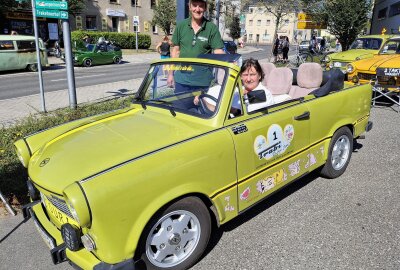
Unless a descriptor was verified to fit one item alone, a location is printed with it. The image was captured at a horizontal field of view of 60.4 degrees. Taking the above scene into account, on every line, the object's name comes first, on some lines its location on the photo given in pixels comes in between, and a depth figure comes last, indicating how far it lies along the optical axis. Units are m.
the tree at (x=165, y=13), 39.69
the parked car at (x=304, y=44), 46.24
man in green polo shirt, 4.62
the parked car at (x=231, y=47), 20.89
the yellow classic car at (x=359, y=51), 11.28
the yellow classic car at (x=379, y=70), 8.33
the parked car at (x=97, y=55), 21.14
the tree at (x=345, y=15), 22.22
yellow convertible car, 2.33
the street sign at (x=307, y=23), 24.90
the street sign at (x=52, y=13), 7.57
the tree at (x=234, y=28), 55.98
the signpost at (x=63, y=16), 7.56
